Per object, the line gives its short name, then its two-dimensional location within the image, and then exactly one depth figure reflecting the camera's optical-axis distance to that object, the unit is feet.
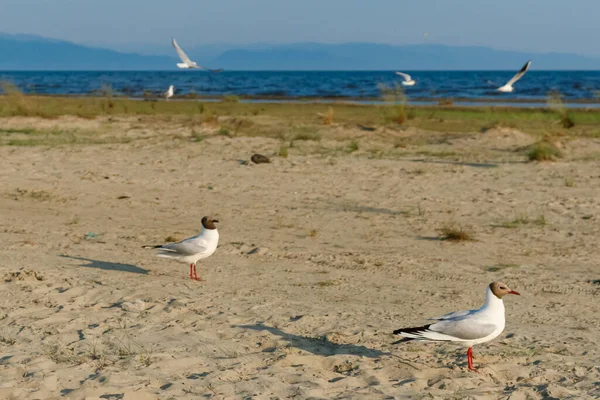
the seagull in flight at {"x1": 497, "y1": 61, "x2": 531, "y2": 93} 59.41
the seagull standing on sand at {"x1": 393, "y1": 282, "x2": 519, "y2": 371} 17.51
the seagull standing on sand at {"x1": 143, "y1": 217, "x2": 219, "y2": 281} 25.61
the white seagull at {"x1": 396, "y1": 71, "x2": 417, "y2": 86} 79.38
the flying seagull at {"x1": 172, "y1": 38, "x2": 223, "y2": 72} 64.80
